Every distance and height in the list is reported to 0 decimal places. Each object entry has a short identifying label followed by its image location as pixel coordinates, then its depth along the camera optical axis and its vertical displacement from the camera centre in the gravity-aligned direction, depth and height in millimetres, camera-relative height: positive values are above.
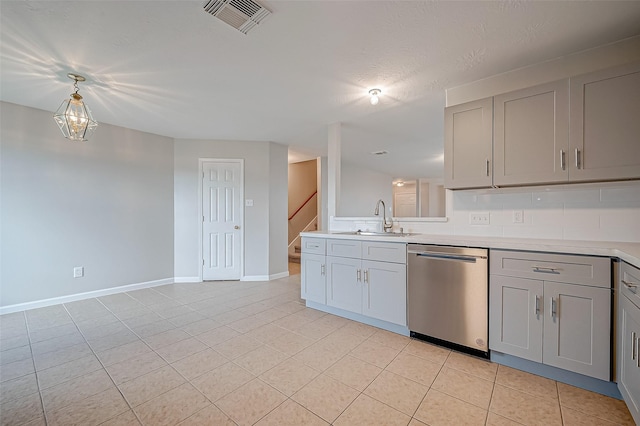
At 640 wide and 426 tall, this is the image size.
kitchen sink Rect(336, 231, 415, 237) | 2818 -235
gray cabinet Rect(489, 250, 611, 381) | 1650 -653
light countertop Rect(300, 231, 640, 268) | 1600 -231
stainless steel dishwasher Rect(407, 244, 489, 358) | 2076 -692
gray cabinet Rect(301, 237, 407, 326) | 2521 -681
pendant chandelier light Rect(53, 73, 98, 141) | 2541 +918
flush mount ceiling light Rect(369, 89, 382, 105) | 2773 +1250
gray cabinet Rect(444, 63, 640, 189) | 1807 +604
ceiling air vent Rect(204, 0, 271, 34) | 1647 +1286
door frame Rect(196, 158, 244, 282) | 4582 +87
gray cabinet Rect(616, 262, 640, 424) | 1336 -677
